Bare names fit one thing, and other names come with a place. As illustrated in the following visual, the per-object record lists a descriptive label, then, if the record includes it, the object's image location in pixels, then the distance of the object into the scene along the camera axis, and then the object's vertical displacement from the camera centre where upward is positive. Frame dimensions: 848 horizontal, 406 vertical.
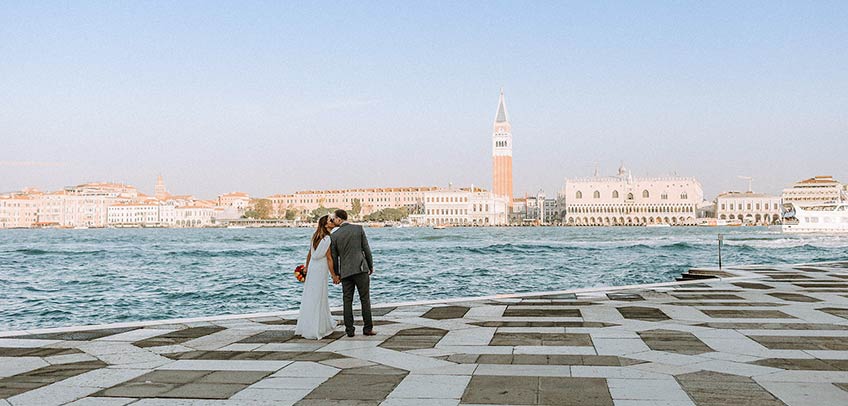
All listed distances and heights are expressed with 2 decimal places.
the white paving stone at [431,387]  4.83 -1.10
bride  7.45 -0.70
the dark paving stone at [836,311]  8.84 -1.16
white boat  81.75 -0.69
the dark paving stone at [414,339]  6.86 -1.13
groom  7.58 -0.41
